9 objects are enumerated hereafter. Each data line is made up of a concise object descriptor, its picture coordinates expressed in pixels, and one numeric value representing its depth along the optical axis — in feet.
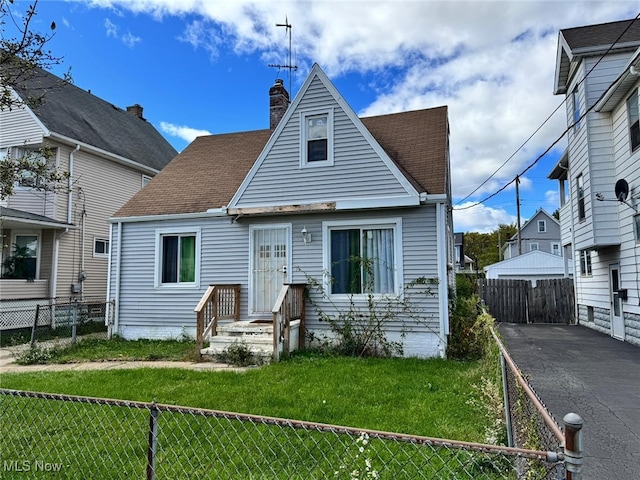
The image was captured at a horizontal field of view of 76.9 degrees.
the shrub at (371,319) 28.11
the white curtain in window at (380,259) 29.09
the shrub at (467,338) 26.25
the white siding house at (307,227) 28.40
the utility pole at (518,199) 93.92
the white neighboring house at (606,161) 30.76
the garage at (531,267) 79.61
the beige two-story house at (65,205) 44.04
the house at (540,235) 117.08
